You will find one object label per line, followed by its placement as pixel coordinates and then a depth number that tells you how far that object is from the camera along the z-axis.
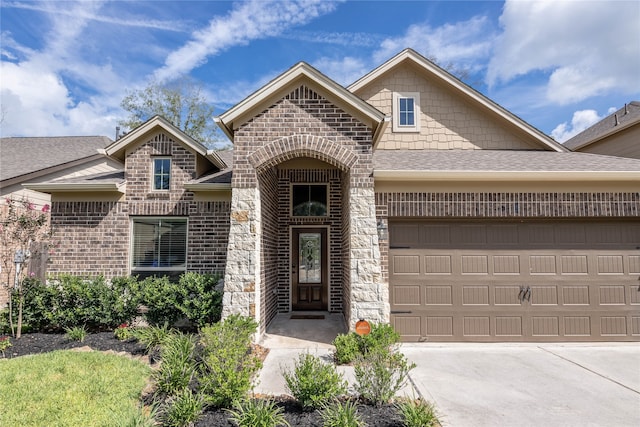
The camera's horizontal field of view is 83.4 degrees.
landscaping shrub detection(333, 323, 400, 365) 5.64
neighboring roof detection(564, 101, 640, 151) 10.22
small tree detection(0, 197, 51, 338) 6.77
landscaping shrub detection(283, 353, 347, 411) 3.90
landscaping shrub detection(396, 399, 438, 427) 3.42
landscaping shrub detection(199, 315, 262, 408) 3.91
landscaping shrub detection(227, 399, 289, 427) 3.39
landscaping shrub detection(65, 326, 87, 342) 6.50
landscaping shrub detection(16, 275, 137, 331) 6.98
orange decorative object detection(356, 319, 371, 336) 6.05
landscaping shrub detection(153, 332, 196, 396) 4.25
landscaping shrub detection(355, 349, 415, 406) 4.08
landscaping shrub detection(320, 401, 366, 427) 3.35
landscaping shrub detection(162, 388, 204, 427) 3.53
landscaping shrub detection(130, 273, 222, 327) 6.72
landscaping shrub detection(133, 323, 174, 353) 5.96
